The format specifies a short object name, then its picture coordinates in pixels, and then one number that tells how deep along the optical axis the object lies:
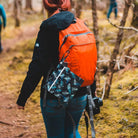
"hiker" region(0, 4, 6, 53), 8.94
